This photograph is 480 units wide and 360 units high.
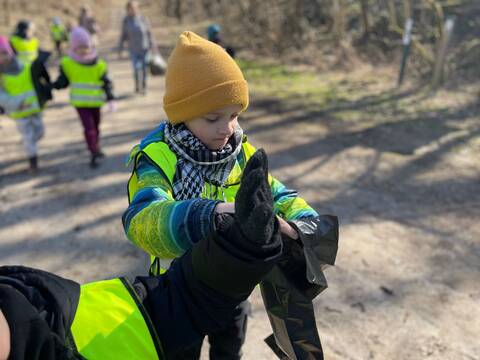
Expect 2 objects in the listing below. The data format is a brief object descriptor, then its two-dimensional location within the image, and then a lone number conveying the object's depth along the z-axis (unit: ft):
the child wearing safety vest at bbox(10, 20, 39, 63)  22.59
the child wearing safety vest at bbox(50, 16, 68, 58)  44.62
